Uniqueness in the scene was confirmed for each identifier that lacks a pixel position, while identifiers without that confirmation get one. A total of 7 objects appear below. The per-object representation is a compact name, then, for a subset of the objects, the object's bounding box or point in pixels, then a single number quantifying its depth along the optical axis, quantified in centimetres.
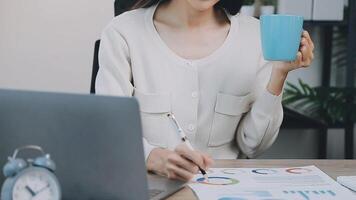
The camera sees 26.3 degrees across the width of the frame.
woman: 189
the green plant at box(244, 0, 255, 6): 317
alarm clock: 122
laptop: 122
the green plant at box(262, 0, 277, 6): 317
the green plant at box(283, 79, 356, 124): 317
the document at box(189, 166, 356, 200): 146
